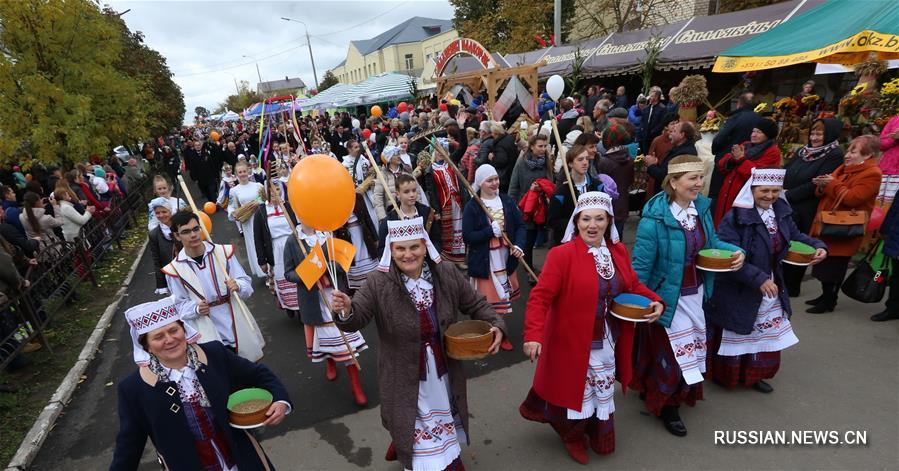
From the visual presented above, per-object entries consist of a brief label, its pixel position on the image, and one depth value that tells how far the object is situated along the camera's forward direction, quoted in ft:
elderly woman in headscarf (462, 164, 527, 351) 16.06
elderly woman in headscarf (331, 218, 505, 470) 9.19
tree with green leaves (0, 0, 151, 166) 34.14
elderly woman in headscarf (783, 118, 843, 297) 17.49
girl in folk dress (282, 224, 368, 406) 14.38
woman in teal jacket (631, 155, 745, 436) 11.35
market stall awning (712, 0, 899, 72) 25.35
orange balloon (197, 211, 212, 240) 14.77
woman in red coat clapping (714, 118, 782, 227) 18.83
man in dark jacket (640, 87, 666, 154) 31.99
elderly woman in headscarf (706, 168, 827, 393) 12.28
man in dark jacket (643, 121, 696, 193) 20.29
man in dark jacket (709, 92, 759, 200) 20.65
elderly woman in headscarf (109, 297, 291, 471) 7.20
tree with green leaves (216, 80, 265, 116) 253.85
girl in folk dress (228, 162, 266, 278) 23.40
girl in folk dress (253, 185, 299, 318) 18.80
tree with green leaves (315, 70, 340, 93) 237.66
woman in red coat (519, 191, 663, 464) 10.09
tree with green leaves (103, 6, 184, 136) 73.10
